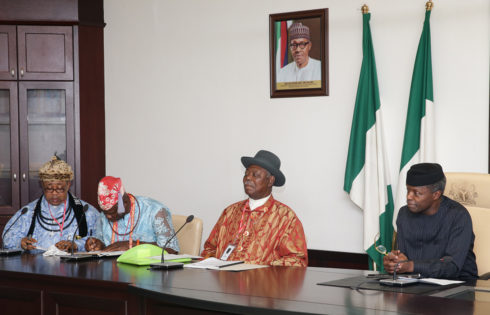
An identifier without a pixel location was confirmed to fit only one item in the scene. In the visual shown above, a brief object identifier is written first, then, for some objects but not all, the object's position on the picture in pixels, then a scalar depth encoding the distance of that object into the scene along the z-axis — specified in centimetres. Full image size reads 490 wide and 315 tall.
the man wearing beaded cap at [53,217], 449
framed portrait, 525
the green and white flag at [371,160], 489
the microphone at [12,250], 421
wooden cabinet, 586
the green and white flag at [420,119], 468
